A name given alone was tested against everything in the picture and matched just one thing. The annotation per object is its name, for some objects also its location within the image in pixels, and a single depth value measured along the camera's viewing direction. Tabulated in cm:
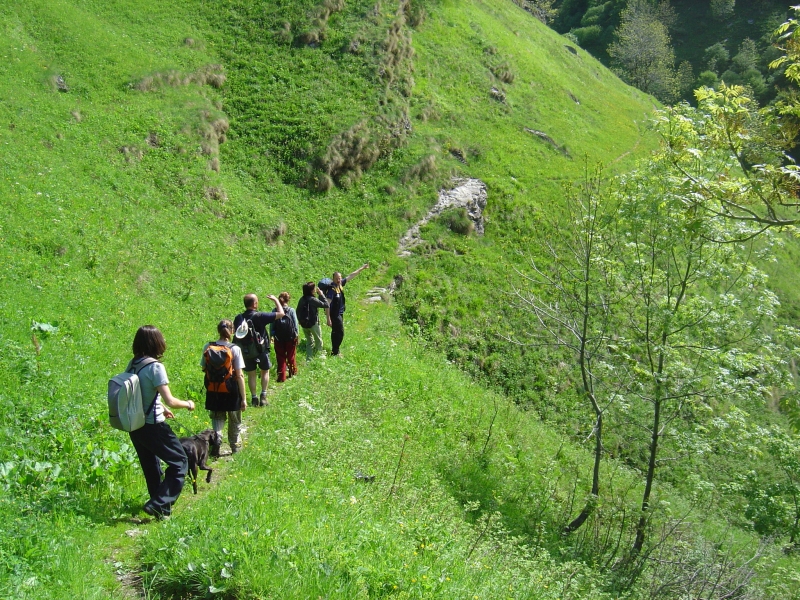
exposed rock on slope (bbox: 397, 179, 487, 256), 2545
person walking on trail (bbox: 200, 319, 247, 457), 798
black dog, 721
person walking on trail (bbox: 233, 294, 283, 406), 989
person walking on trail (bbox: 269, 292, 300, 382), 1162
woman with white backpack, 616
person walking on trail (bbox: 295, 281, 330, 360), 1305
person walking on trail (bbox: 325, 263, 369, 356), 1385
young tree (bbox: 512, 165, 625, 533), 1285
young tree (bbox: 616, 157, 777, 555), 1178
